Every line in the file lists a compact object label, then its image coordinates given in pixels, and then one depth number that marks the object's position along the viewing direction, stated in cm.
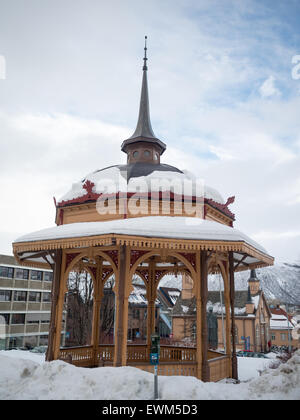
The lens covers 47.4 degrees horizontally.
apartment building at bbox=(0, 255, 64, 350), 4131
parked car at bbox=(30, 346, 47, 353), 2243
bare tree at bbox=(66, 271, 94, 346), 3089
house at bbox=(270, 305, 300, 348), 6380
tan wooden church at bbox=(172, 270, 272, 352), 5025
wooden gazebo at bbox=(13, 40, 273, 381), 1100
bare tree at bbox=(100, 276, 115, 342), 3347
